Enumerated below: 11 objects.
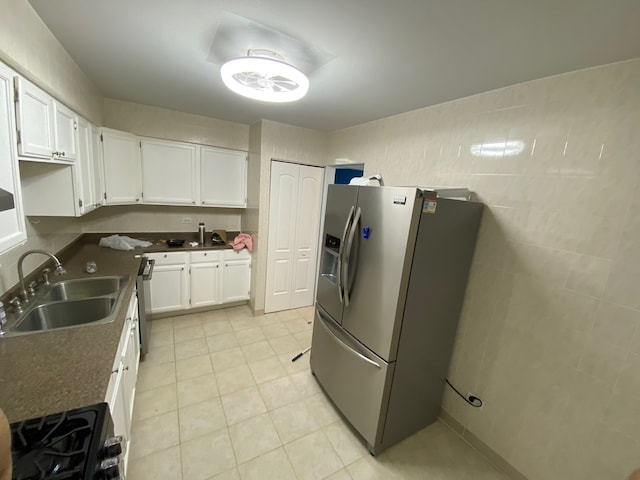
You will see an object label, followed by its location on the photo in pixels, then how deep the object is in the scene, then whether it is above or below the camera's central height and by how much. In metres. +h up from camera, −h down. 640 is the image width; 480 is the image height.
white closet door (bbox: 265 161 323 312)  3.19 -0.55
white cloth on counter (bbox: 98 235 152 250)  2.76 -0.73
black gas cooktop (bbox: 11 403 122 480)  0.72 -0.81
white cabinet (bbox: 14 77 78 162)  1.13 +0.20
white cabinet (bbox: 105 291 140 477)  1.25 -1.12
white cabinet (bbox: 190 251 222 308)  3.14 -1.16
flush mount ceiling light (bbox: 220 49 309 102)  1.29 +0.58
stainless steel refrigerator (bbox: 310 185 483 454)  1.55 -0.64
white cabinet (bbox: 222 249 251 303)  3.33 -1.16
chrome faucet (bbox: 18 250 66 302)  1.44 -0.59
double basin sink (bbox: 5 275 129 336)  1.46 -0.85
